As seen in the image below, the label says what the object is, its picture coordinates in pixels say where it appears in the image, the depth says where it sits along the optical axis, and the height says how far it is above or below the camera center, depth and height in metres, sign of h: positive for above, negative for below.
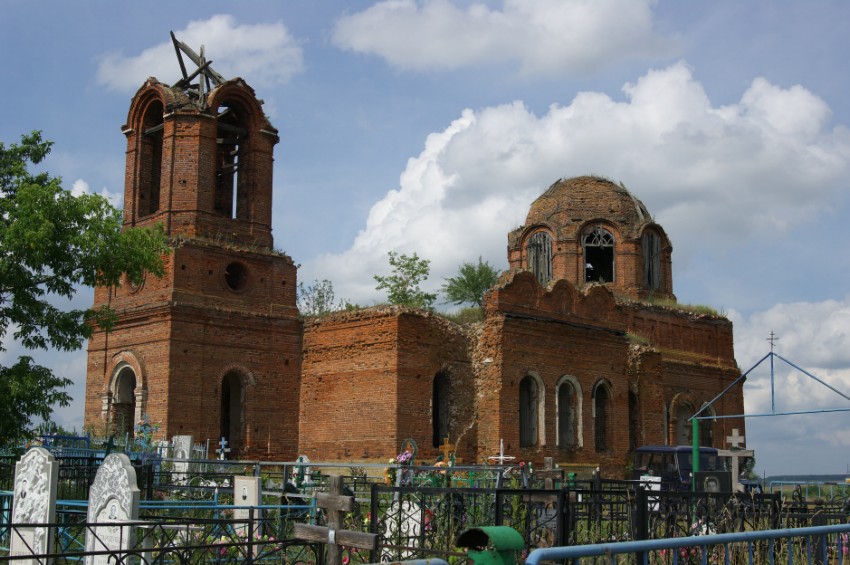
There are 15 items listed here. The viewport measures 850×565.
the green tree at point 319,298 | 34.94 +5.52
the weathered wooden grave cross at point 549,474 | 18.23 -0.69
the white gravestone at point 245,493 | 13.27 -0.76
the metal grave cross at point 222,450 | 21.61 -0.29
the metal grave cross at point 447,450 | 23.04 -0.27
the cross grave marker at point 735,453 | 21.00 -0.27
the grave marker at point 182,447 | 20.69 -0.22
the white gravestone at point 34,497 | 10.38 -0.66
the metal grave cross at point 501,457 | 23.34 -0.42
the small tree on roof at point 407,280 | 41.88 +6.79
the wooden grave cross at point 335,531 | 7.00 -0.70
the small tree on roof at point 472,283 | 44.56 +7.08
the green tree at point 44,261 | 16.58 +3.06
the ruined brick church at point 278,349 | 23.59 +2.25
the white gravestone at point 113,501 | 9.55 -0.64
